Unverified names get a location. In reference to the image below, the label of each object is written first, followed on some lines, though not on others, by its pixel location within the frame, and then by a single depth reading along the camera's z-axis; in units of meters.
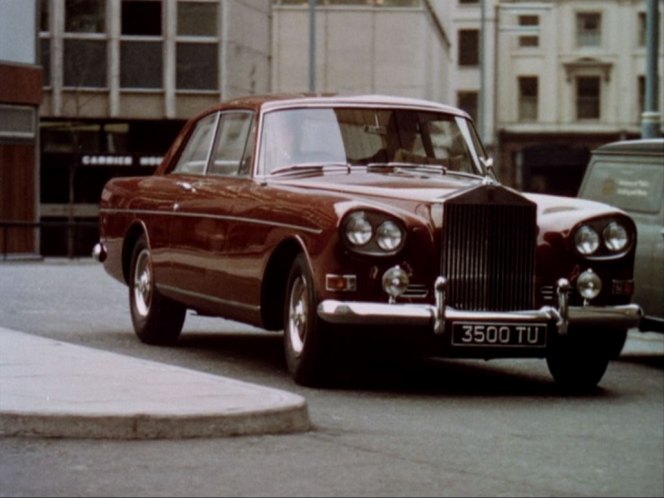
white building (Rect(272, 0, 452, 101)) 53.22
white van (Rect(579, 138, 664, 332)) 14.12
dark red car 10.45
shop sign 46.16
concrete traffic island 8.44
